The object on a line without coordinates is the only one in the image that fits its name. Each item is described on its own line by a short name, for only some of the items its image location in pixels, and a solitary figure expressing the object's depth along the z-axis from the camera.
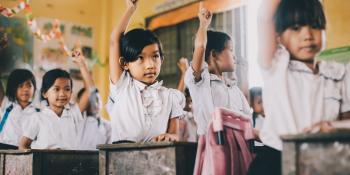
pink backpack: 2.43
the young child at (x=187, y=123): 3.49
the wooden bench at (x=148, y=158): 2.41
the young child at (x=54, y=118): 4.08
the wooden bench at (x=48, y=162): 3.20
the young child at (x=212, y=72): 3.15
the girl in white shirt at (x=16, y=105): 4.46
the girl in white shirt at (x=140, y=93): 3.13
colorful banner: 4.85
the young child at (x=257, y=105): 3.36
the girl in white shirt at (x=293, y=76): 2.31
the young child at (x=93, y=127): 4.41
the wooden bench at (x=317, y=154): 1.81
